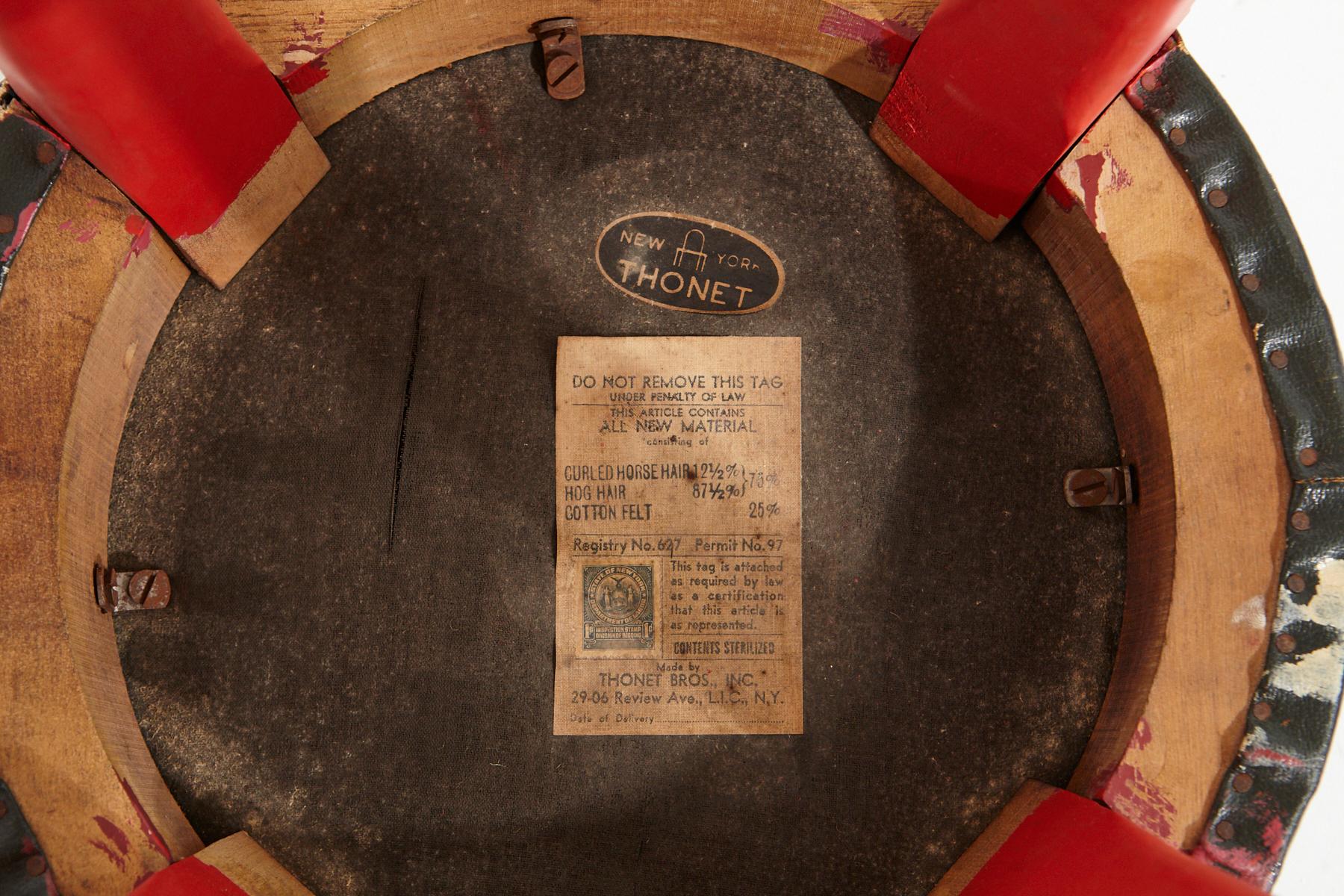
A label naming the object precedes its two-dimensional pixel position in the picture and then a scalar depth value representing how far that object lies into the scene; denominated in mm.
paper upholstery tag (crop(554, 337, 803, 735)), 304
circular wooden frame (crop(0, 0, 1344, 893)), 266
